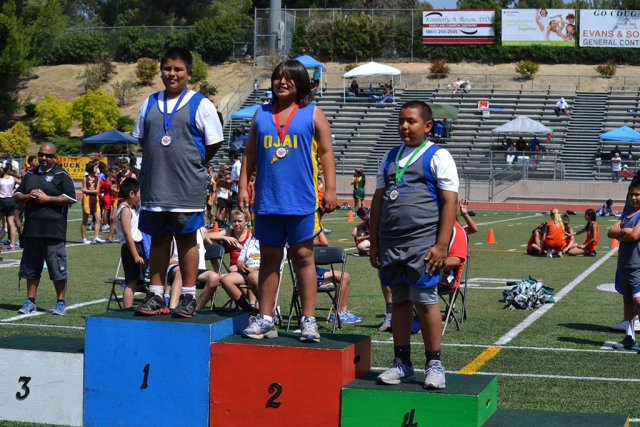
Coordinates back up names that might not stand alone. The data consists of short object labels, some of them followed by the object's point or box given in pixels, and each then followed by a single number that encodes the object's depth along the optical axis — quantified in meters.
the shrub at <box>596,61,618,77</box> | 54.34
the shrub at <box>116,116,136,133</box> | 52.28
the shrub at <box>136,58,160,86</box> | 59.28
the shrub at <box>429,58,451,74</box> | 56.16
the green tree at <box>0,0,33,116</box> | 55.72
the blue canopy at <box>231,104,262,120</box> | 42.31
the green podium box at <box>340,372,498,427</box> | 5.49
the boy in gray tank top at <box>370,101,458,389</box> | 5.78
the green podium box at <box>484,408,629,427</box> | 5.65
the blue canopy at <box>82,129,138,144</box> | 38.81
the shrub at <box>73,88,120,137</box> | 52.06
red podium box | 5.88
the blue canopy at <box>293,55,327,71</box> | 48.09
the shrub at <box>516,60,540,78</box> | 54.94
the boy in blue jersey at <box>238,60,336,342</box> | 6.25
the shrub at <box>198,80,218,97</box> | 57.03
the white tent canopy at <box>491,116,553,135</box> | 41.38
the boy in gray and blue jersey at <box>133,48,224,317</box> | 6.52
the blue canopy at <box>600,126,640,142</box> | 39.94
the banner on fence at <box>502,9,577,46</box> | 55.84
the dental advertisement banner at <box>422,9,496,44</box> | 57.97
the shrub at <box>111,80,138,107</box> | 58.03
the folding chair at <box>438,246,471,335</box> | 10.05
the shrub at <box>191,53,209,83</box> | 57.81
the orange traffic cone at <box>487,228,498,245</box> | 21.74
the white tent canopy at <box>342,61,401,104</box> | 47.47
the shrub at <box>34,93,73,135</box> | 53.59
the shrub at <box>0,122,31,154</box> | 51.75
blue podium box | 6.21
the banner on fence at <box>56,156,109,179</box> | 41.62
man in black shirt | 10.85
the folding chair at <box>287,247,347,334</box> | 10.16
